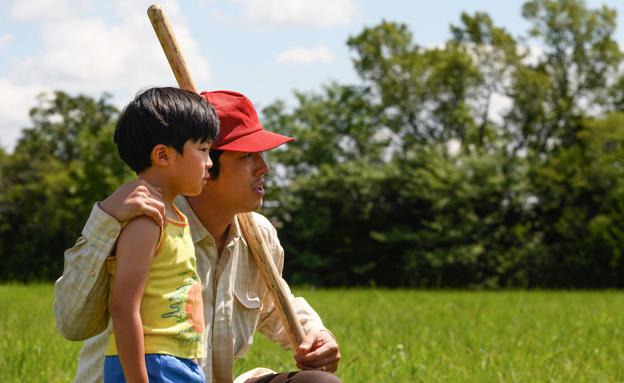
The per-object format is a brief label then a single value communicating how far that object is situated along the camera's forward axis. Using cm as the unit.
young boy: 403
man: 529
